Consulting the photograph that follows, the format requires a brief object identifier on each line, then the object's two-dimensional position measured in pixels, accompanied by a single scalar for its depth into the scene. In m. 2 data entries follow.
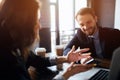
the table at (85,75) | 1.37
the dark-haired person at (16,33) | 0.95
